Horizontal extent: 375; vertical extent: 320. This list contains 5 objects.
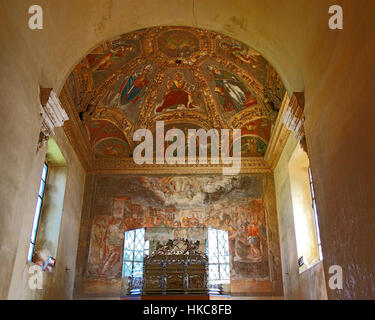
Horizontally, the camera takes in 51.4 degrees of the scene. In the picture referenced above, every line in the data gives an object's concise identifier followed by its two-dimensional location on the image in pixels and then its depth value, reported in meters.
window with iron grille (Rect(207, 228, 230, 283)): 13.86
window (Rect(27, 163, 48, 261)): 11.09
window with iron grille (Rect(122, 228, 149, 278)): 13.89
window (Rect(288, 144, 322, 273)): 11.37
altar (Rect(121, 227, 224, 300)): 11.88
